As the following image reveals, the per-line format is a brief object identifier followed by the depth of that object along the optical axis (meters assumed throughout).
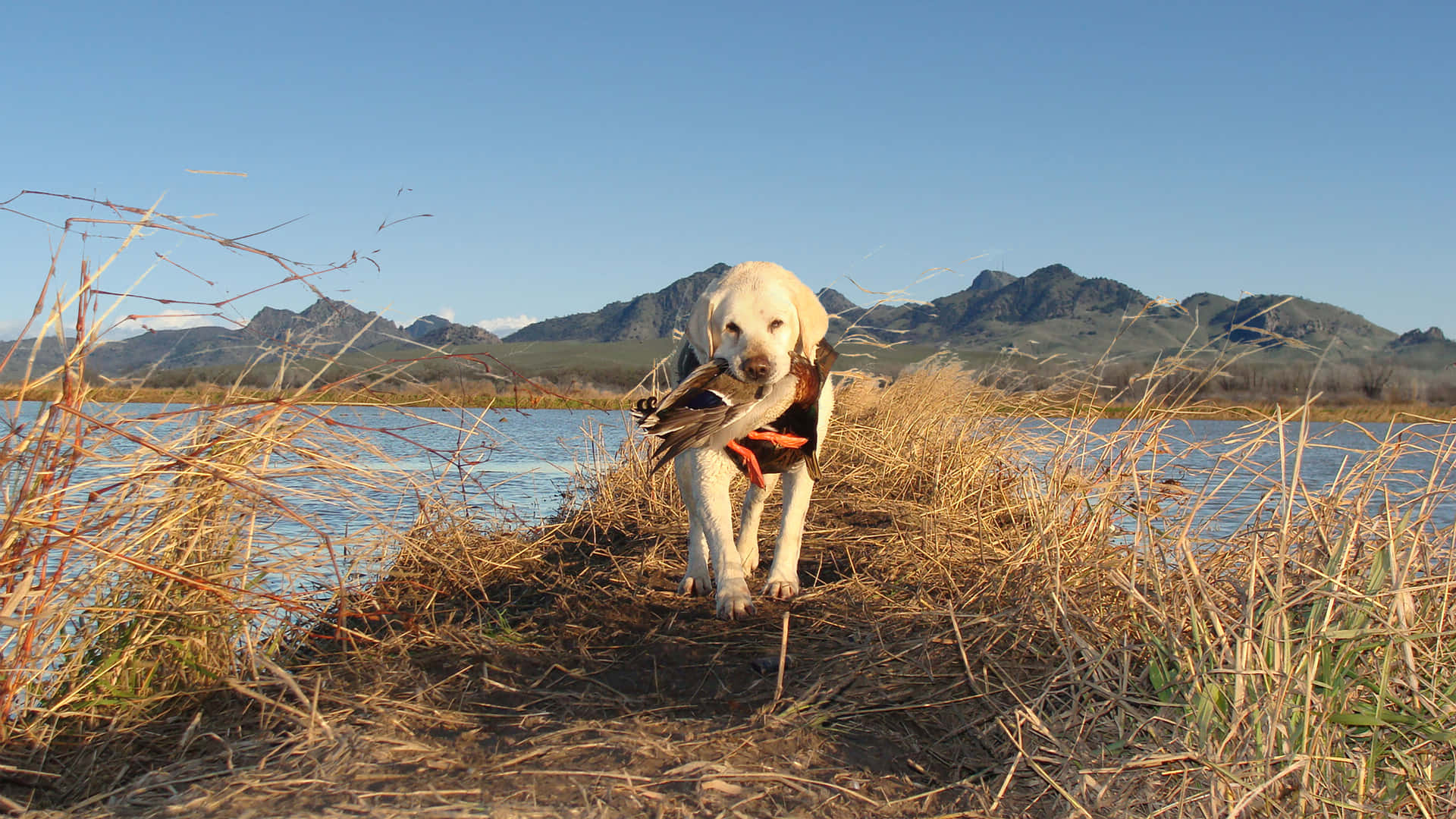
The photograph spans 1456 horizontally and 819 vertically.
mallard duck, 3.44
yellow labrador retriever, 3.53
